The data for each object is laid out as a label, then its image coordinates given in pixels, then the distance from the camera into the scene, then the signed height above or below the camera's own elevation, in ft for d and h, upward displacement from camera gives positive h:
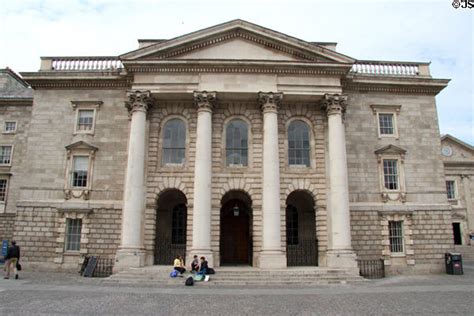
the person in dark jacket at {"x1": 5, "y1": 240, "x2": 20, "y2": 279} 58.03 -2.00
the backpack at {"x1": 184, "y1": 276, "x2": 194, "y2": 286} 55.06 -5.05
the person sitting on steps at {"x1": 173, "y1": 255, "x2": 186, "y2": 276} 59.88 -3.23
